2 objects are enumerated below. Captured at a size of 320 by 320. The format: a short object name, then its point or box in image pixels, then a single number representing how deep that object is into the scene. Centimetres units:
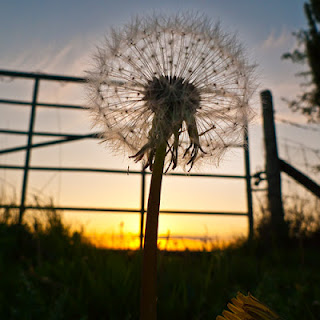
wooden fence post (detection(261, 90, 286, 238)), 315
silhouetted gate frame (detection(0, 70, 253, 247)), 356
